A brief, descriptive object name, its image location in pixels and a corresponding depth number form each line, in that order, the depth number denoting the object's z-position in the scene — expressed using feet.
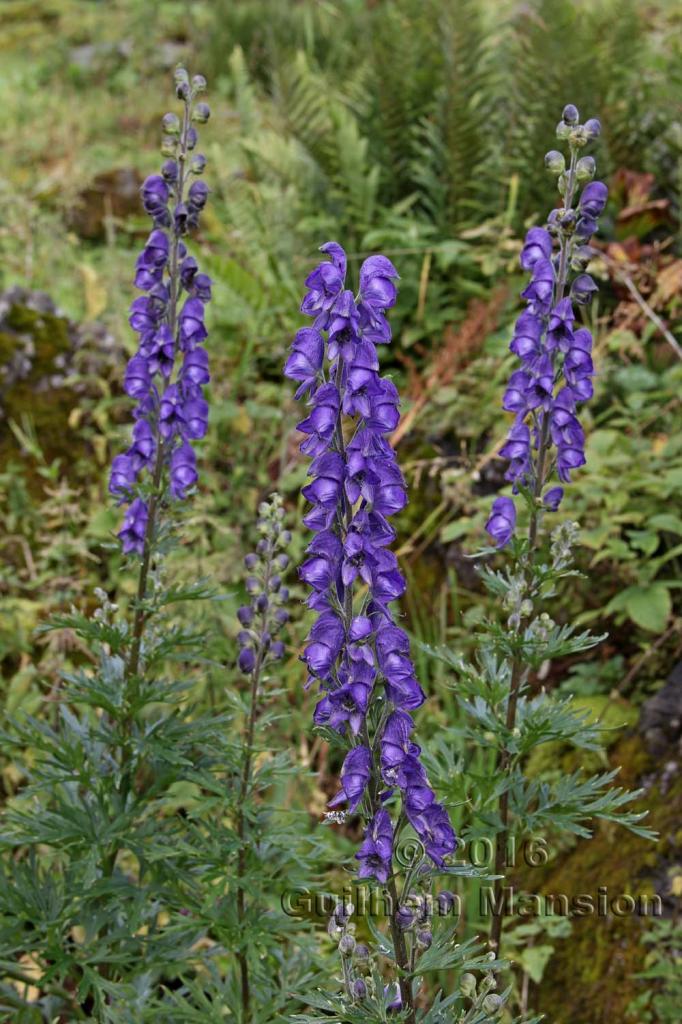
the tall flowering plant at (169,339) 9.45
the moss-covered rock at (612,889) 11.08
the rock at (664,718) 12.42
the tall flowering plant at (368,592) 6.25
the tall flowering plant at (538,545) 8.36
